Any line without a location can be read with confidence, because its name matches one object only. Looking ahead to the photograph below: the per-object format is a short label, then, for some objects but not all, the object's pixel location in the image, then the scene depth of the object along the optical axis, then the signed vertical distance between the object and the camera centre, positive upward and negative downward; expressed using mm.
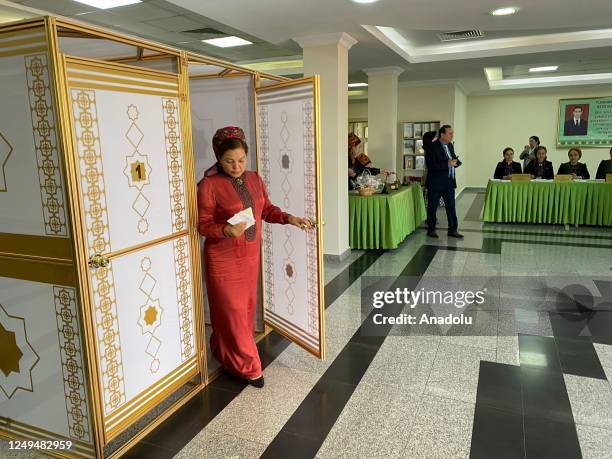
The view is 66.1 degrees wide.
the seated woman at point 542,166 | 7695 -359
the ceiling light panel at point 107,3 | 4578 +1461
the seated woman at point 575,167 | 7582 -381
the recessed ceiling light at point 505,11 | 4180 +1194
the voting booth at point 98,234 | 1908 -371
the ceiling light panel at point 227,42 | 6357 +1490
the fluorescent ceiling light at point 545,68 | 8977 +1473
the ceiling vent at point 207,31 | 5801 +1485
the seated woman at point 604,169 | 7449 -418
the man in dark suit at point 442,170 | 6539 -331
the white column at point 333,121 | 5312 +311
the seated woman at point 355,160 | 6309 -162
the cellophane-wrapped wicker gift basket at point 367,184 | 5977 -465
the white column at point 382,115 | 7504 +514
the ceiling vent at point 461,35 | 6102 +1454
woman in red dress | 2650 -546
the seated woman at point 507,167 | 7984 -375
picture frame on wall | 11430 +513
